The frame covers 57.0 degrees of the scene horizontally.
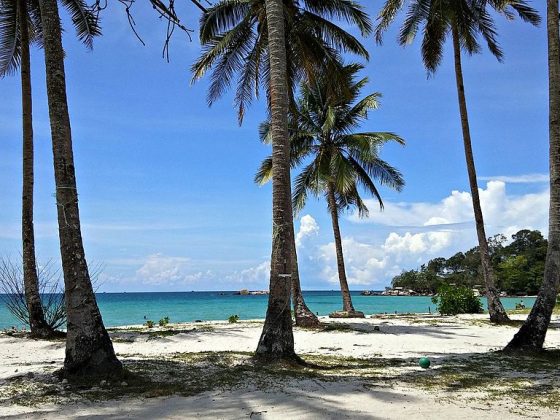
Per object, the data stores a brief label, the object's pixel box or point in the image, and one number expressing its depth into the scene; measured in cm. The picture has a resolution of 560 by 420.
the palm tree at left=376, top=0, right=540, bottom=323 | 1716
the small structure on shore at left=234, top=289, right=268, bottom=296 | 18212
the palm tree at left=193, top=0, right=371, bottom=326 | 1588
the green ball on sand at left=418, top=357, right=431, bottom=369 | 887
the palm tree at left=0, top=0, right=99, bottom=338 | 1416
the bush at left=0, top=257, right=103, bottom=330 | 1473
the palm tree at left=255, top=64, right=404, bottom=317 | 2191
